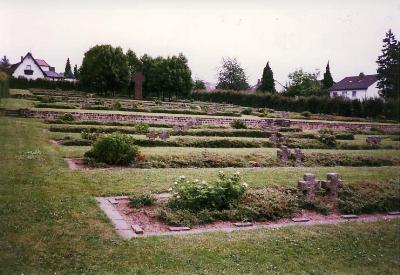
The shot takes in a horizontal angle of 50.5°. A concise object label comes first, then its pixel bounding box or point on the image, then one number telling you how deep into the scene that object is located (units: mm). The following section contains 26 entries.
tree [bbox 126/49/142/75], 63438
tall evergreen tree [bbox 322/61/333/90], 79562
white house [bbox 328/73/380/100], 59272
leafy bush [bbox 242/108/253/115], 43550
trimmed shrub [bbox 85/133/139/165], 13664
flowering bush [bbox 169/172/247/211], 8906
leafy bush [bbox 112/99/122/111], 35769
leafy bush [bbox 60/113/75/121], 25586
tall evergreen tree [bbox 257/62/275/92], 74000
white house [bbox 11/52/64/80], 71000
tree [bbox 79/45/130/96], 54656
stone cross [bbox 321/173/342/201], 10320
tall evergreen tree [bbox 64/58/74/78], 100725
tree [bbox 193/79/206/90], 91912
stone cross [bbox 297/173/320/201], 10227
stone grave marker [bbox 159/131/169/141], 19922
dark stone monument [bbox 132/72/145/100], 53869
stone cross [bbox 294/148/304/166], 16406
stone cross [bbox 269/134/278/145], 22247
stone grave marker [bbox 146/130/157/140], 19969
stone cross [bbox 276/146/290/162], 16328
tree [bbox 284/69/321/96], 71000
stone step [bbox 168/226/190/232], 7871
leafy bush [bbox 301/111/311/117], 44181
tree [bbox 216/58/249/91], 90812
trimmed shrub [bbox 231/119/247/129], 28984
